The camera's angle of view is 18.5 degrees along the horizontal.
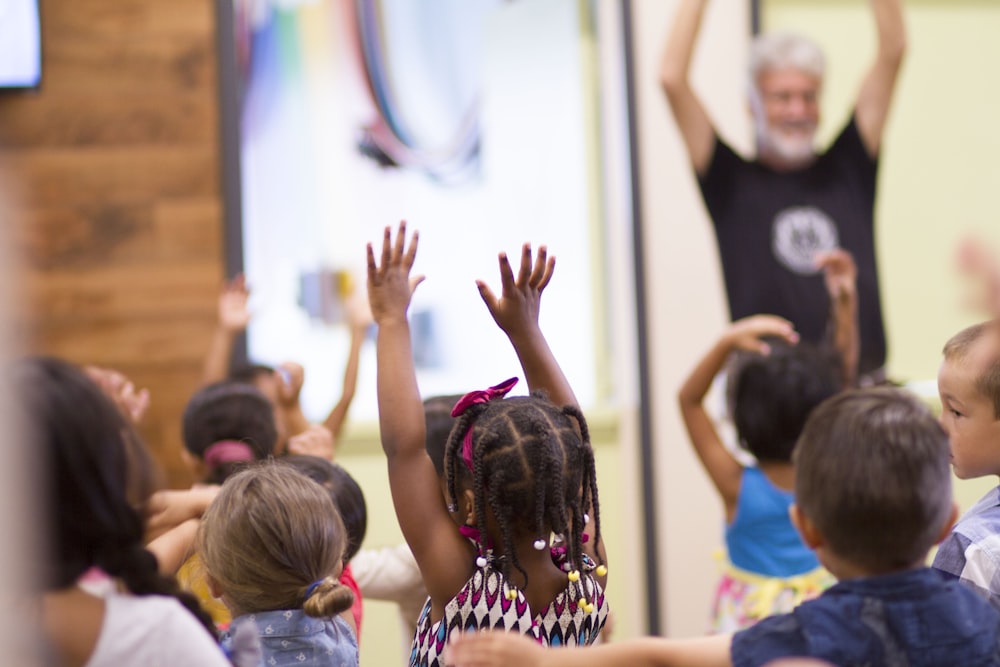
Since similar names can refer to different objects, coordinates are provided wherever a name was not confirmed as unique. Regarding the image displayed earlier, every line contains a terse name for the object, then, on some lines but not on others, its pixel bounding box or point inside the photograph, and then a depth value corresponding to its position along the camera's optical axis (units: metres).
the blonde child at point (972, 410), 3.94
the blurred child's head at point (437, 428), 4.36
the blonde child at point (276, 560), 3.80
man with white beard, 5.68
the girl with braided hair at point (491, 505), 3.82
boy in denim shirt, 3.52
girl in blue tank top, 4.70
